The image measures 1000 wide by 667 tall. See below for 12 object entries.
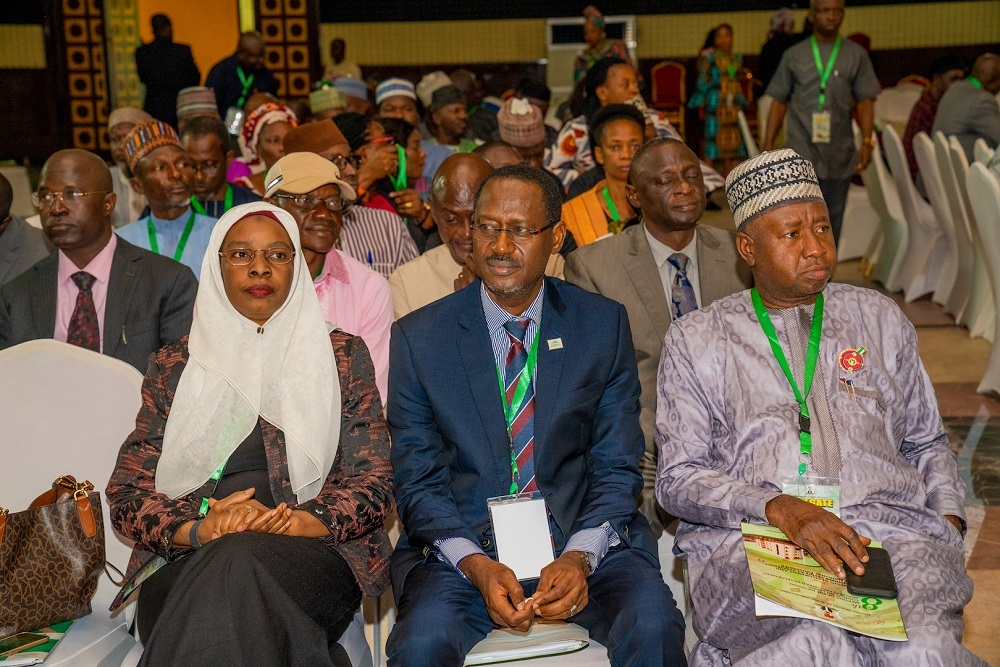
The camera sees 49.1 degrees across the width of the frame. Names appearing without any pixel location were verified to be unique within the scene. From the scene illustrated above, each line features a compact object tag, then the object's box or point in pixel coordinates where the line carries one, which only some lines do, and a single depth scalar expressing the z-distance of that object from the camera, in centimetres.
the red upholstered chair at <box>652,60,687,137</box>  1529
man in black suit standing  1092
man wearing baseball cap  362
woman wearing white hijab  249
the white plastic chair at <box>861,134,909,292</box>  822
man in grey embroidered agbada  250
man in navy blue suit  259
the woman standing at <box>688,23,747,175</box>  1308
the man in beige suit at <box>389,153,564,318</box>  382
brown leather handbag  254
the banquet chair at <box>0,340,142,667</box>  289
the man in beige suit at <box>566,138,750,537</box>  347
